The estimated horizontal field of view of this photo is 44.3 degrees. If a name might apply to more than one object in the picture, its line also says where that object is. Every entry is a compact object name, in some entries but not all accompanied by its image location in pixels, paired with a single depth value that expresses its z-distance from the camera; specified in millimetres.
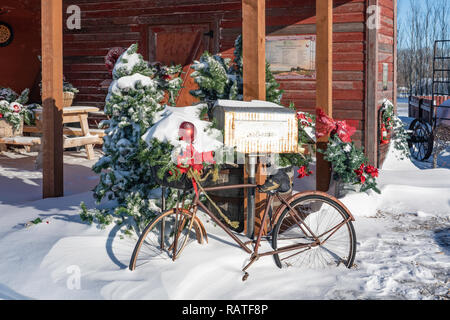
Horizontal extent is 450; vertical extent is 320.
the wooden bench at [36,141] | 9391
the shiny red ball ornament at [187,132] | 4176
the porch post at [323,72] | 6238
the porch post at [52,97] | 6324
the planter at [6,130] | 9719
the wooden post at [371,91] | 9320
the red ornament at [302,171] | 5637
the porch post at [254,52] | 4758
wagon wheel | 11156
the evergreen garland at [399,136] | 10278
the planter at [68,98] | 10123
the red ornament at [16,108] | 9742
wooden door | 10727
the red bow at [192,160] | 4016
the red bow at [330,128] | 6230
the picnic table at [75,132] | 9477
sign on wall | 9836
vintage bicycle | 4121
